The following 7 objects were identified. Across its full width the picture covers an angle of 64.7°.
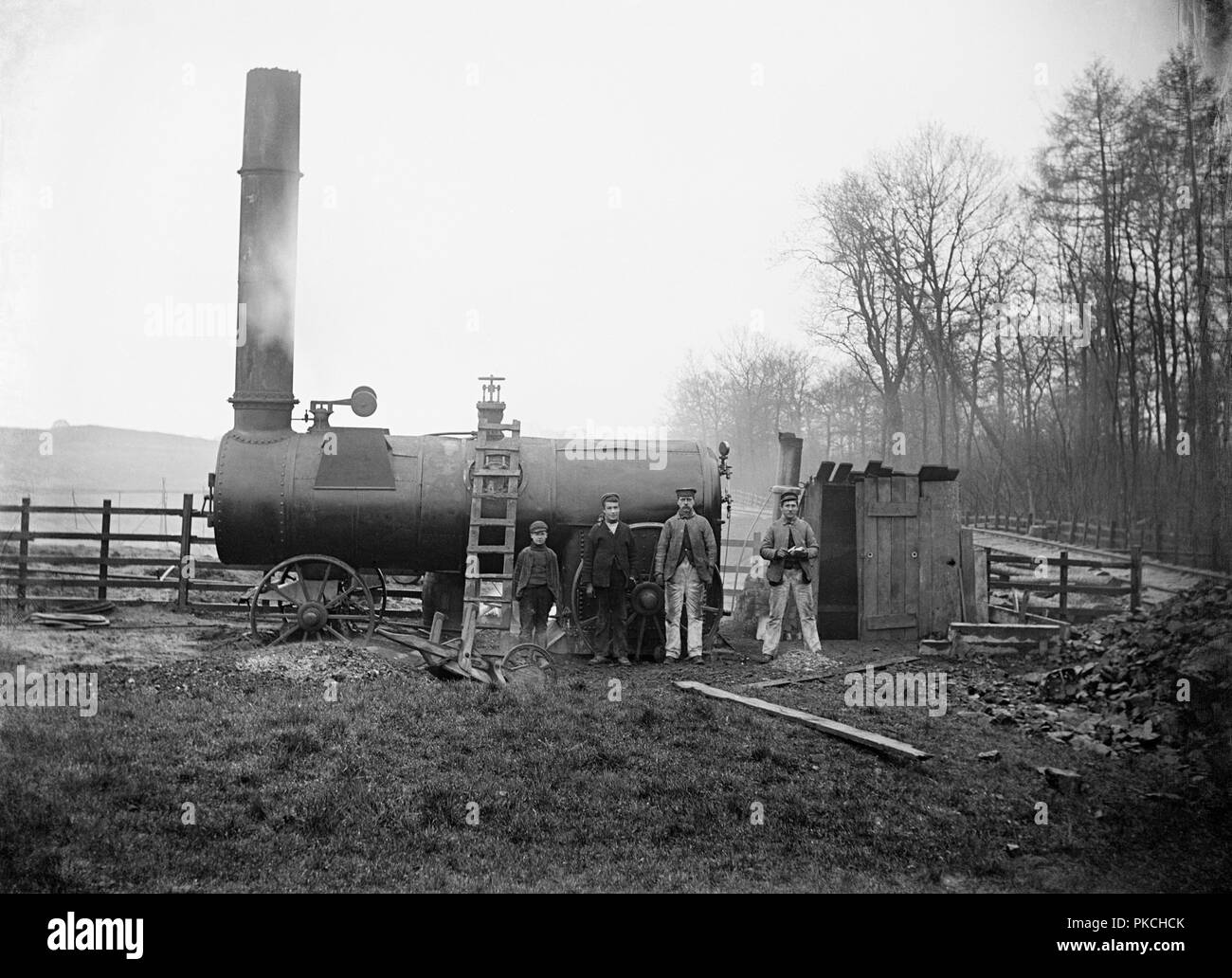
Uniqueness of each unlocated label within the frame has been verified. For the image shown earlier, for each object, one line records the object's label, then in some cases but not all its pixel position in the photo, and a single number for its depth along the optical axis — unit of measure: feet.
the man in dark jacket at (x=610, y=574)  34.96
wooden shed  40.57
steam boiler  34.83
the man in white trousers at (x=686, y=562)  35.35
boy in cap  34.22
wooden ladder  33.96
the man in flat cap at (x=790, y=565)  36.14
